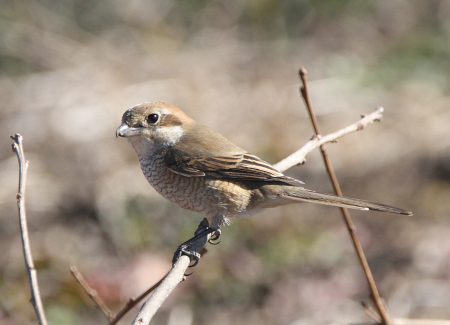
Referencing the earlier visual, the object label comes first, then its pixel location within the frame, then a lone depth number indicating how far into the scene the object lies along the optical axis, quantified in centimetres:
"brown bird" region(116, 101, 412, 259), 630
